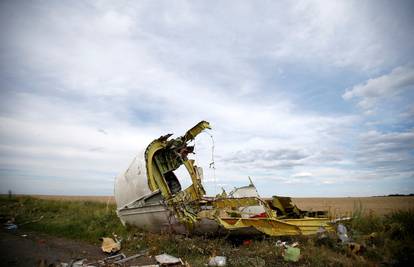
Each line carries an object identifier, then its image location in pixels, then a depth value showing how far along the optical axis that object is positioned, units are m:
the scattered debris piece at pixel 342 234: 7.61
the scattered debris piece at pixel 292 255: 6.64
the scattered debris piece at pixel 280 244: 7.79
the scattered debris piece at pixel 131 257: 7.65
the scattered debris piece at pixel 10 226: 12.73
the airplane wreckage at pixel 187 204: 8.06
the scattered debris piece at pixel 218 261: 6.64
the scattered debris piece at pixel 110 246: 8.76
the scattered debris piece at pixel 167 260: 7.13
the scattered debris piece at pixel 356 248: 6.96
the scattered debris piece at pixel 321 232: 8.07
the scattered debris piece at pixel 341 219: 9.51
